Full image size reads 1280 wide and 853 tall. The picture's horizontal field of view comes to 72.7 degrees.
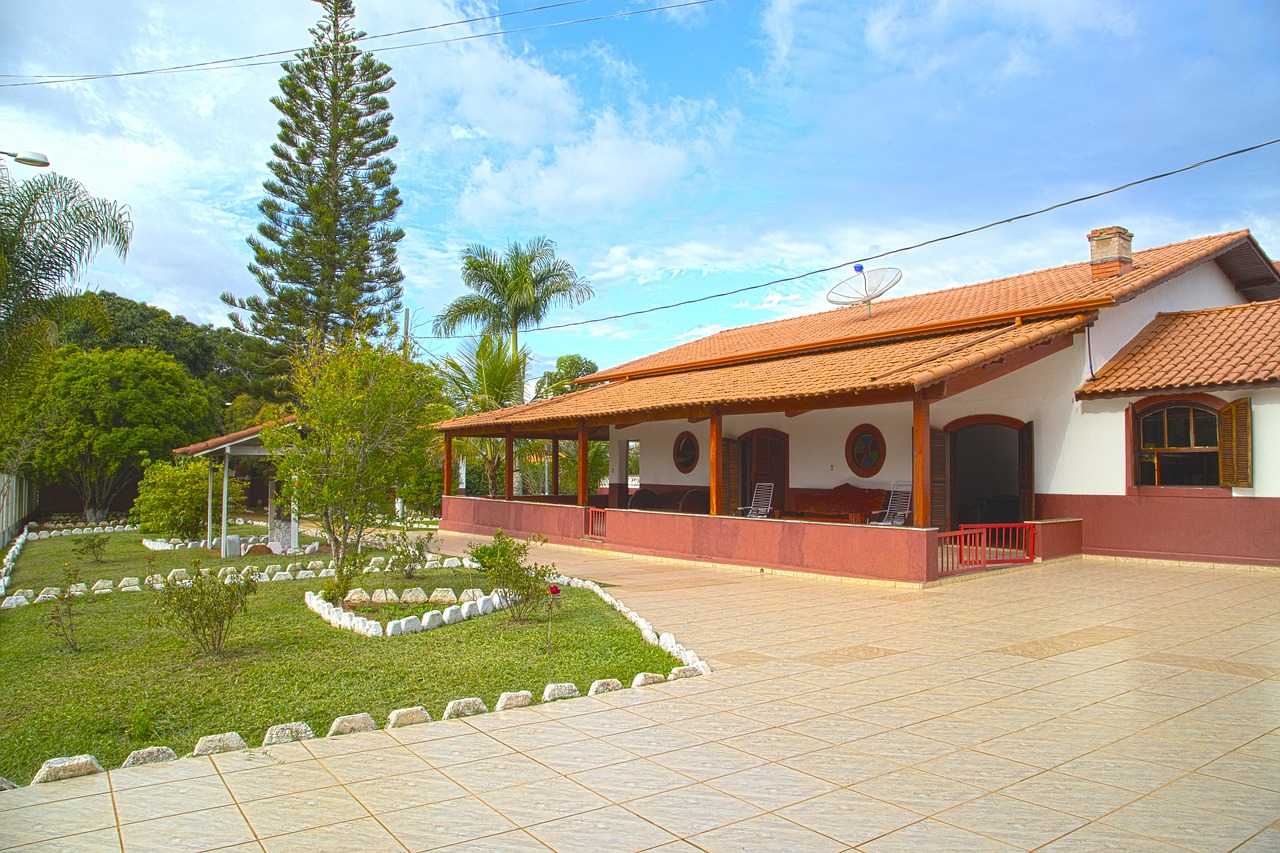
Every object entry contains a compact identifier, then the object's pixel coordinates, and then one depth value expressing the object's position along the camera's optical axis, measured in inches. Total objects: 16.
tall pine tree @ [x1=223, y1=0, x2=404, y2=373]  1110.4
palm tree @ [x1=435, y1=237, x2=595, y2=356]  1024.2
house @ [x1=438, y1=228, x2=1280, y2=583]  456.4
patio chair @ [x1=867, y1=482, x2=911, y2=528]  543.2
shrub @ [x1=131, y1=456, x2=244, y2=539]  673.6
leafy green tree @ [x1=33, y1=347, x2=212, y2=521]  955.3
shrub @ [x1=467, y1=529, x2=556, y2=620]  335.0
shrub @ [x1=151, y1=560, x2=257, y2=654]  277.9
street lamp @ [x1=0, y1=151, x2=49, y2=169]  327.6
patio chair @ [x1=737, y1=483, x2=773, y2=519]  618.8
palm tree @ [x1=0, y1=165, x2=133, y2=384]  390.6
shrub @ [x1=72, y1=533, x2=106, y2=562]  560.1
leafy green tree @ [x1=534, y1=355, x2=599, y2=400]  1029.3
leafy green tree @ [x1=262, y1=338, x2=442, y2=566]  406.3
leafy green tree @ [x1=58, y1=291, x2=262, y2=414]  1269.7
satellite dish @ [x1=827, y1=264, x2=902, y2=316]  671.8
